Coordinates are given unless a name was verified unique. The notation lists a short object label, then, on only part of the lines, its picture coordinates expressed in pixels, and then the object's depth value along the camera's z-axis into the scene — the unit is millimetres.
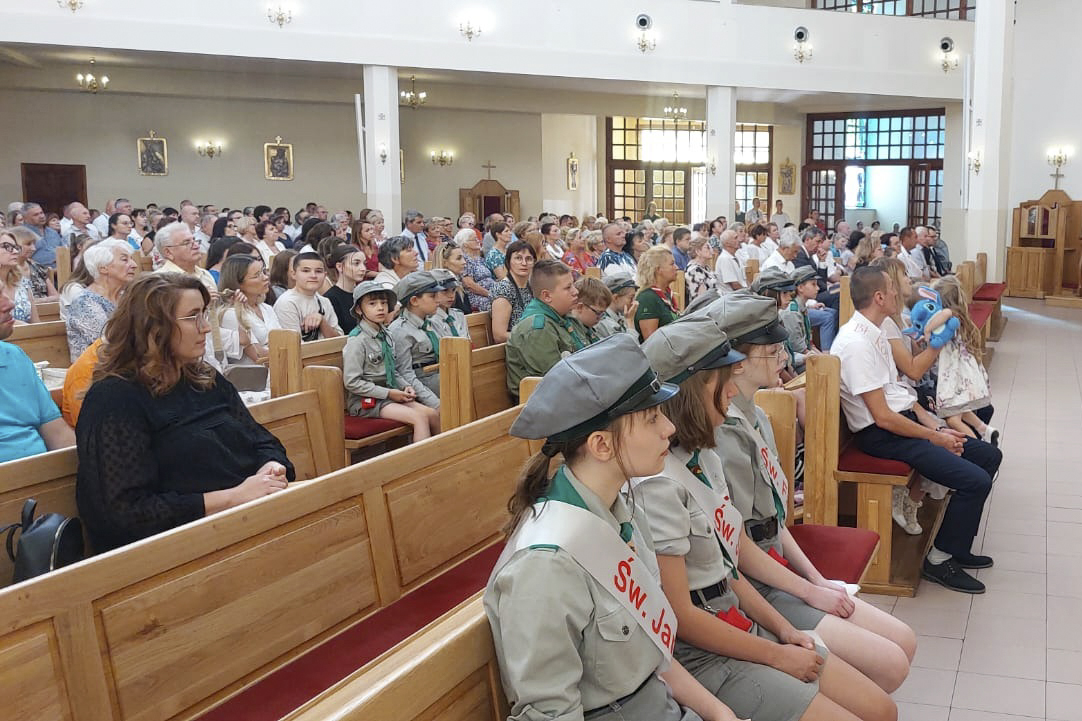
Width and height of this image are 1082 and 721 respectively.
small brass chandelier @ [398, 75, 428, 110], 17562
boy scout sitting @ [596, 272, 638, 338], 5922
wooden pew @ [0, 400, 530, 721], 1774
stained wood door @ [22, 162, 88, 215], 16375
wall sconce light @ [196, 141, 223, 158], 17422
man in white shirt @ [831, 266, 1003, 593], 4211
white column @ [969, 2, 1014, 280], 14023
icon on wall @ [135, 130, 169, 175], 17016
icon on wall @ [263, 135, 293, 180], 17969
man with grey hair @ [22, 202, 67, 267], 11203
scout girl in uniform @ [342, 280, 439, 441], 4992
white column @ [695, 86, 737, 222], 16500
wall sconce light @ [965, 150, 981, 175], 14367
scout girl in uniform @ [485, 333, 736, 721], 1614
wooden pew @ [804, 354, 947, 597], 4090
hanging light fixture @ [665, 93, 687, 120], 18609
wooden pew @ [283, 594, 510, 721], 1438
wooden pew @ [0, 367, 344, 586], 3510
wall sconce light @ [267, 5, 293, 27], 13812
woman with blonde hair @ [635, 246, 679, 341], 6277
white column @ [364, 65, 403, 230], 14586
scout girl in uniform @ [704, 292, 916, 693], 2646
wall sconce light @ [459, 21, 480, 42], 14820
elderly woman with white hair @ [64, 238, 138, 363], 4547
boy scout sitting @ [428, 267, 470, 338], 5375
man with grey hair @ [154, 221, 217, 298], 5465
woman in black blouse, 2633
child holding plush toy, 4980
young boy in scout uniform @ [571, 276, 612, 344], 5207
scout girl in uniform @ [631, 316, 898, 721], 2176
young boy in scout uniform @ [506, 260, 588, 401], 4793
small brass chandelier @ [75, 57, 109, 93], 15789
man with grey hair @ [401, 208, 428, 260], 11047
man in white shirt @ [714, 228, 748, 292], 10039
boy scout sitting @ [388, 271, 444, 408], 5270
